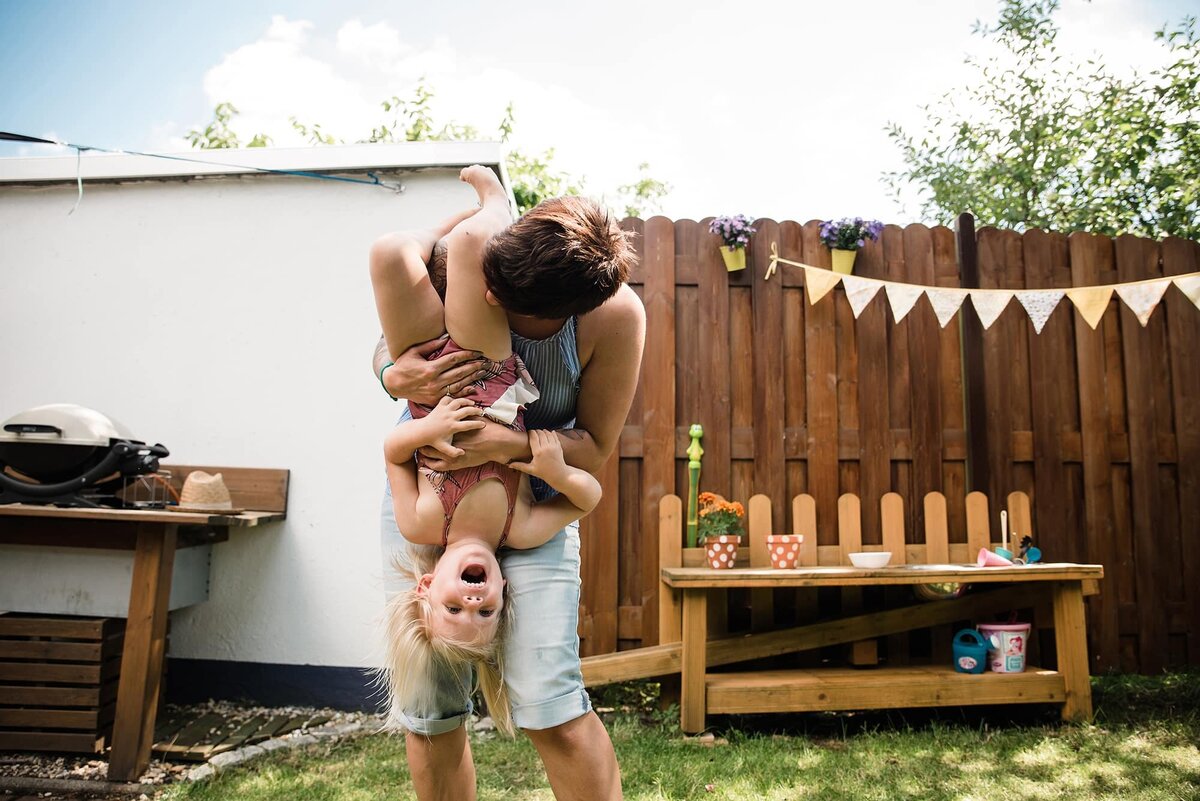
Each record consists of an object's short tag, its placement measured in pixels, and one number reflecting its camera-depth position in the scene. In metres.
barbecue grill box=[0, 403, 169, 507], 2.79
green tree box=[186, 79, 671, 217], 11.66
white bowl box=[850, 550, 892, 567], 3.26
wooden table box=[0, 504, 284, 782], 2.55
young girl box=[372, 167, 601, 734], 1.36
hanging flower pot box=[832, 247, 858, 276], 3.73
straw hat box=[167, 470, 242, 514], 3.03
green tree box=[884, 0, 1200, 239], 6.50
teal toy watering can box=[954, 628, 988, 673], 3.21
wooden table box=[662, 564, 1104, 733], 3.00
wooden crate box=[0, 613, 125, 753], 2.69
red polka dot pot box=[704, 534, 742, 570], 3.28
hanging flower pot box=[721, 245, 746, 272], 3.69
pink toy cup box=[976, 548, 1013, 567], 3.29
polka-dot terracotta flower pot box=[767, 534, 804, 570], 3.26
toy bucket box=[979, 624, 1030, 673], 3.20
